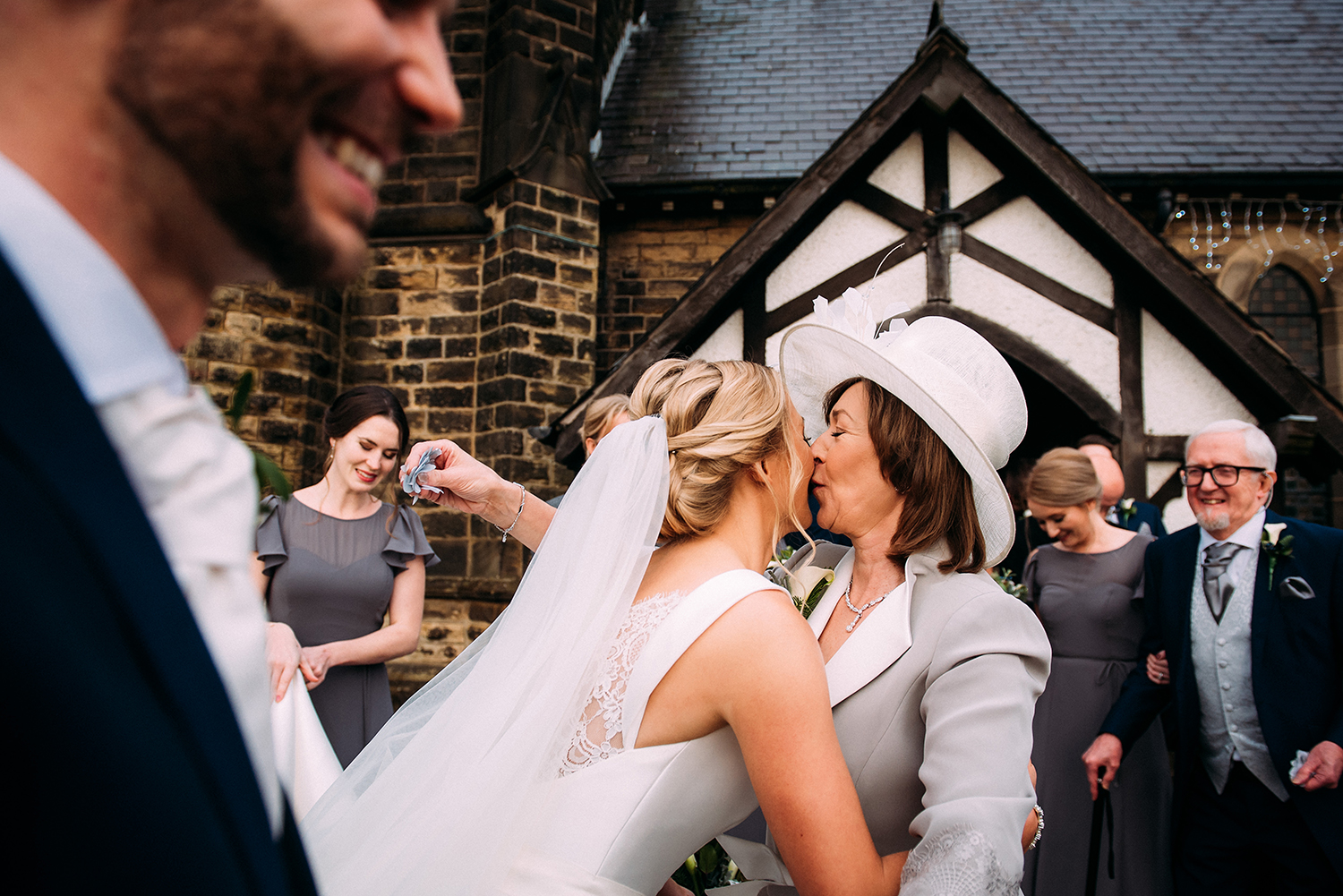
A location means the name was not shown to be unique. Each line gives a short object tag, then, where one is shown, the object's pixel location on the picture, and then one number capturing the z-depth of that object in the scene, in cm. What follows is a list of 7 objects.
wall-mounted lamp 543
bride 130
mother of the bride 140
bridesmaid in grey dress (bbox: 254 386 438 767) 303
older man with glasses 295
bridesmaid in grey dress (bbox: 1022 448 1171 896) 361
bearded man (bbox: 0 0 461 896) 36
